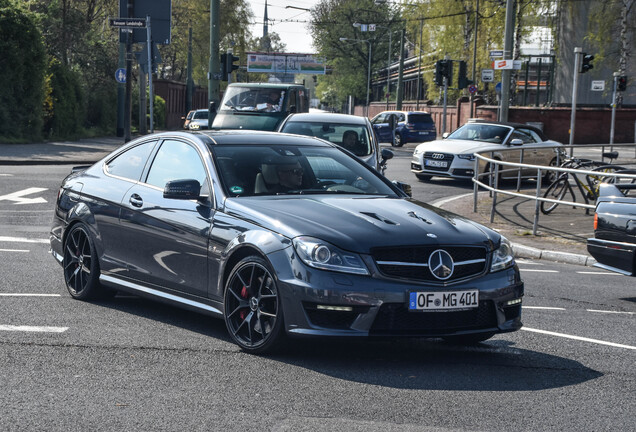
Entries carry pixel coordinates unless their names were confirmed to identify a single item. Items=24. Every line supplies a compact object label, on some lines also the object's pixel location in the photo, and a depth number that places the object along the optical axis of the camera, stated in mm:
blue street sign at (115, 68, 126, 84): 32781
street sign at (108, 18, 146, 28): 25203
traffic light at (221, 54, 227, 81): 34688
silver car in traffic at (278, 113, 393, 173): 16578
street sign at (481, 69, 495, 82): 34000
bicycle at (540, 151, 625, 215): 16578
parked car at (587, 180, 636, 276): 9062
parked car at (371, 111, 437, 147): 45500
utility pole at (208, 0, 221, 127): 34000
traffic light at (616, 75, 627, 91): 44312
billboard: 105688
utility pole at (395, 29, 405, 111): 58397
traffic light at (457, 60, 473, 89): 40359
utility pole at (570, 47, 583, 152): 28059
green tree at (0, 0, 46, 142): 30250
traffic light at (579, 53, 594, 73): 31458
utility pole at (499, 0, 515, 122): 26781
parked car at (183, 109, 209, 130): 43231
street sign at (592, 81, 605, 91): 42812
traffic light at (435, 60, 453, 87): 40531
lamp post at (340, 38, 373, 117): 92625
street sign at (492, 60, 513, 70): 27047
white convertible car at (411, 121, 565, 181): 23703
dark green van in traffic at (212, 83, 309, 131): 24695
